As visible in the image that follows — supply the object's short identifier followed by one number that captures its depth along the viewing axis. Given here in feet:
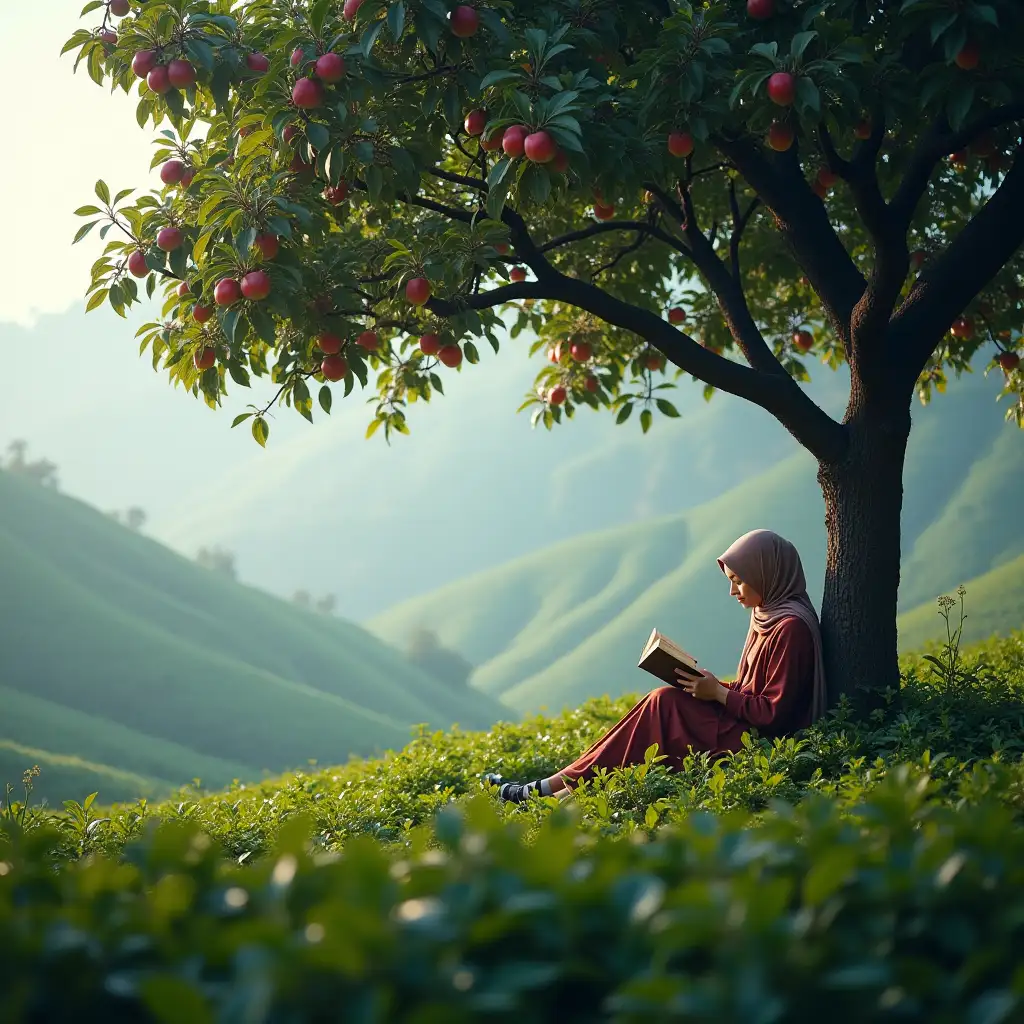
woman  17.85
